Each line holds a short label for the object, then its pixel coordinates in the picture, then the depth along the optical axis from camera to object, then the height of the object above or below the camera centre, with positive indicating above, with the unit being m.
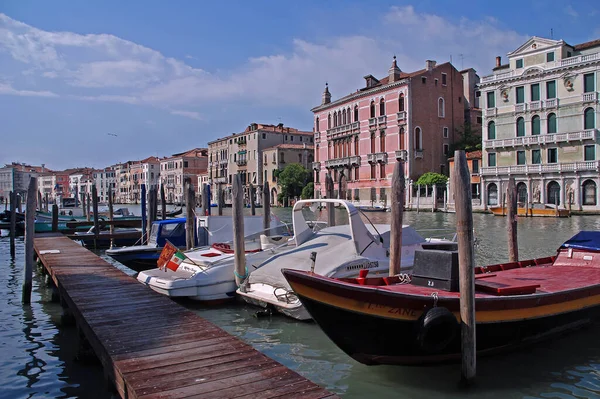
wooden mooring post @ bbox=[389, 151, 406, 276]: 8.63 -0.61
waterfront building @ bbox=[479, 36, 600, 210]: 34.16 +4.86
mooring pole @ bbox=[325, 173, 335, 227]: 13.48 -0.44
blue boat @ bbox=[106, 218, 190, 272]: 13.07 -1.19
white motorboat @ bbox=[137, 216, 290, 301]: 9.48 -1.37
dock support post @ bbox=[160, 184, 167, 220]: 20.55 -0.32
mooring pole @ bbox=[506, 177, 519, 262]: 11.35 -0.71
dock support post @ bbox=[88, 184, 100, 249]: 19.44 -0.60
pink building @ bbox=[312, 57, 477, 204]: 43.41 +6.17
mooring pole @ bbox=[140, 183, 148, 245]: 18.82 -0.36
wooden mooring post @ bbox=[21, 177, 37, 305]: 10.20 -0.65
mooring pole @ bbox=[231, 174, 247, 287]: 9.43 -0.83
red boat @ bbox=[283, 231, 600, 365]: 5.64 -1.30
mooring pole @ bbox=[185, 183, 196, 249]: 12.91 -0.49
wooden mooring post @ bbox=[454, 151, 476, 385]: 5.55 -0.71
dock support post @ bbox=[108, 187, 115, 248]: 19.76 -0.88
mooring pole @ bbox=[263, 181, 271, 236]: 13.64 -0.30
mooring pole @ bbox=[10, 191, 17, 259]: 17.96 -1.03
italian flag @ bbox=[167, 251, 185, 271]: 10.40 -1.18
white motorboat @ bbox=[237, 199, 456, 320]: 8.65 -1.05
